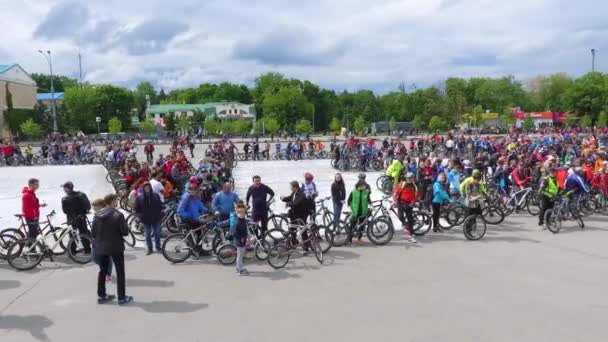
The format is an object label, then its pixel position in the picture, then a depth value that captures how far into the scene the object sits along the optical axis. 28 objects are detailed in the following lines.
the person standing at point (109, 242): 6.67
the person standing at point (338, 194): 10.63
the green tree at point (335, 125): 75.75
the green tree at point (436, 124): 73.62
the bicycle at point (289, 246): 8.63
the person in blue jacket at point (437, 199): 11.12
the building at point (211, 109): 113.56
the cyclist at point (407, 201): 10.58
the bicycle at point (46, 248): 8.74
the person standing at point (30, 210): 9.34
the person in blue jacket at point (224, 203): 9.38
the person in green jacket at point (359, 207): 10.23
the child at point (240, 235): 8.15
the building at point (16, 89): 71.25
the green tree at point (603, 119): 72.31
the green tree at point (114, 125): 69.62
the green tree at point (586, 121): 77.62
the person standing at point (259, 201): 9.70
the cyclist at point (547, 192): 11.23
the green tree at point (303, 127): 71.38
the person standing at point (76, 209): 9.16
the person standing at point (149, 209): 9.38
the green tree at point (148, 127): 78.94
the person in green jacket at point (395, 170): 15.54
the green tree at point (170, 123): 83.50
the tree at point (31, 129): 61.25
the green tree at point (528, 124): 72.19
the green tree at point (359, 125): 77.25
